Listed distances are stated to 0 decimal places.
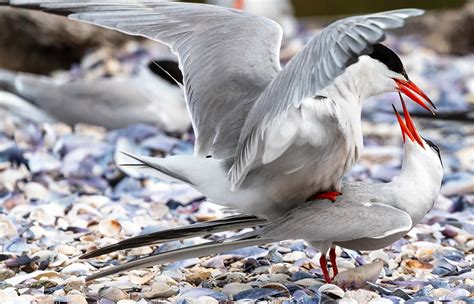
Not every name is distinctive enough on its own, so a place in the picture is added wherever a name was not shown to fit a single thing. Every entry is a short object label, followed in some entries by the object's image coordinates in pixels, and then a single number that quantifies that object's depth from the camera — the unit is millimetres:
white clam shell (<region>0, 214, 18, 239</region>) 5867
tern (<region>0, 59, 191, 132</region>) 9359
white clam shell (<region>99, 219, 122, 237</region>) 6055
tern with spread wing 4293
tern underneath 4707
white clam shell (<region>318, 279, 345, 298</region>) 4730
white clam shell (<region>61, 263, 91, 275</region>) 5266
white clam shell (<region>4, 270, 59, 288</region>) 5055
